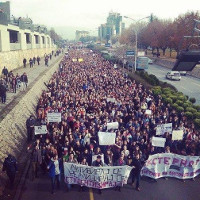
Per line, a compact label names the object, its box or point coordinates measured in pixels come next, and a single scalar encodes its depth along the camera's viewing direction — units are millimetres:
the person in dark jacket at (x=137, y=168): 10266
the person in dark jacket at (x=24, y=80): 23245
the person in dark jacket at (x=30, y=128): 14670
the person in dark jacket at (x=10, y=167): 10117
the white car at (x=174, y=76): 40534
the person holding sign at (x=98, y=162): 10184
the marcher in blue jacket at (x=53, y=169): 10055
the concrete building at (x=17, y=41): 32344
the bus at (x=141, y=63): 47656
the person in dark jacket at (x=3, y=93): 17941
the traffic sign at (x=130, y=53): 37250
